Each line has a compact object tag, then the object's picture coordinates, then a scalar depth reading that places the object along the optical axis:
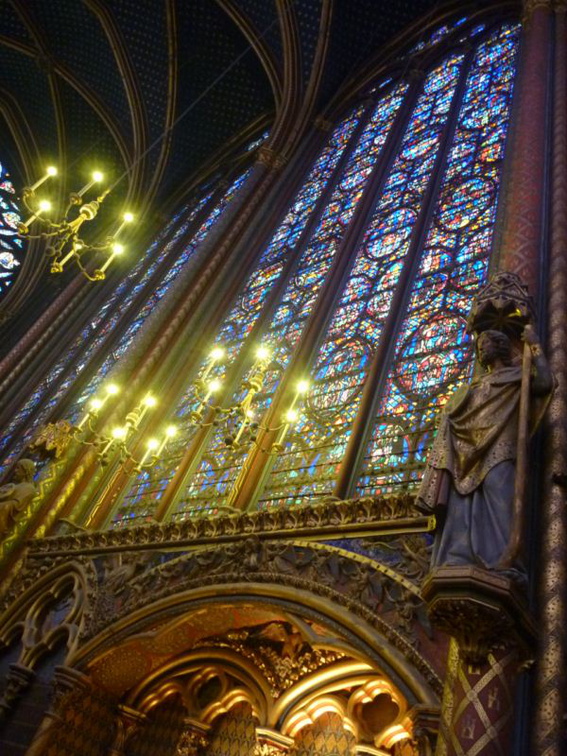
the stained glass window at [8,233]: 18.98
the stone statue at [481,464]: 3.81
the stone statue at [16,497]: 8.08
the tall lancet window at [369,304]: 6.89
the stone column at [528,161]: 5.99
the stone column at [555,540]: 3.36
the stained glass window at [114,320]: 11.88
